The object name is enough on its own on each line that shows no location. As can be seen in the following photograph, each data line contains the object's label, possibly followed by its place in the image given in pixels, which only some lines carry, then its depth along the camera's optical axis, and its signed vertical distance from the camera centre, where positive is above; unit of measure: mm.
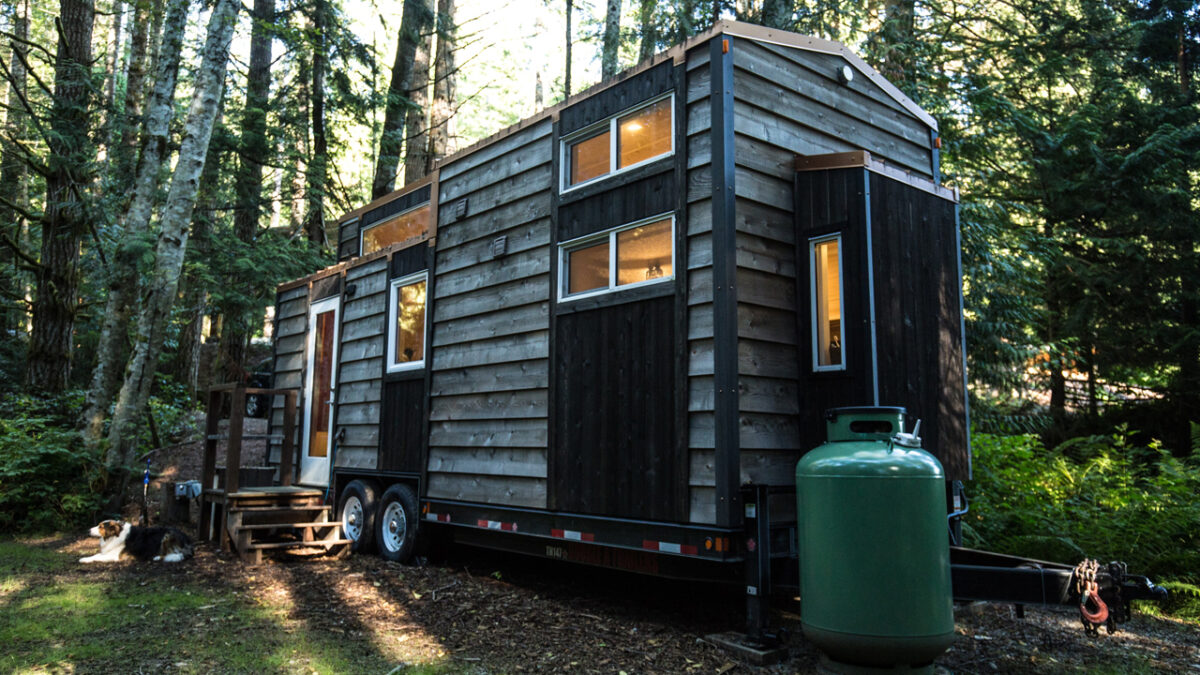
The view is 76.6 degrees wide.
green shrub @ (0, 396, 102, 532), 9062 -563
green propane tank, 3723 -583
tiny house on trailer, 4918 +982
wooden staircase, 7648 -914
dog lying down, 7387 -1063
